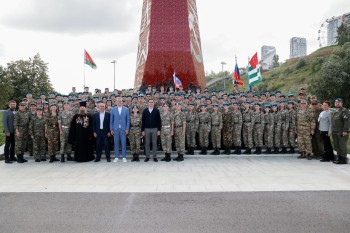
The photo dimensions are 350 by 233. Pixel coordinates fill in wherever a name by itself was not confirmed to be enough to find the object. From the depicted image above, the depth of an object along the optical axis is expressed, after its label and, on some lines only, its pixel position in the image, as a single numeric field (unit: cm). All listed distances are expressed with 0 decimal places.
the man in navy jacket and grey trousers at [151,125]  701
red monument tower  1349
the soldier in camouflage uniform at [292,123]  757
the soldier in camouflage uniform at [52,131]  719
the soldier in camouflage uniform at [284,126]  761
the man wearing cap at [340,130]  643
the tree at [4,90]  3247
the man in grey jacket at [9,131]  708
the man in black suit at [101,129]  710
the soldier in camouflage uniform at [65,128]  712
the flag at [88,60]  1484
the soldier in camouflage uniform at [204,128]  760
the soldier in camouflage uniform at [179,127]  714
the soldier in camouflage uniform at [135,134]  715
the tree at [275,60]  7981
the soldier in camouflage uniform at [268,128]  763
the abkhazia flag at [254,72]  1085
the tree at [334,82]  2300
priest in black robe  707
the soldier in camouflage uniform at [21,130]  708
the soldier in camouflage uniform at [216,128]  754
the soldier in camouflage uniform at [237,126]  762
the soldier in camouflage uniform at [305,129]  711
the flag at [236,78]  1226
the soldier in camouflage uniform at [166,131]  703
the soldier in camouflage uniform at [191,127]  761
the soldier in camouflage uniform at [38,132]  721
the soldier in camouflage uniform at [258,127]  764
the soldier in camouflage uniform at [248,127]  764
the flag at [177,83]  1193
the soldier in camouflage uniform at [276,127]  764
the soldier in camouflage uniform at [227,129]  768
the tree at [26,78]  3800
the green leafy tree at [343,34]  4426
